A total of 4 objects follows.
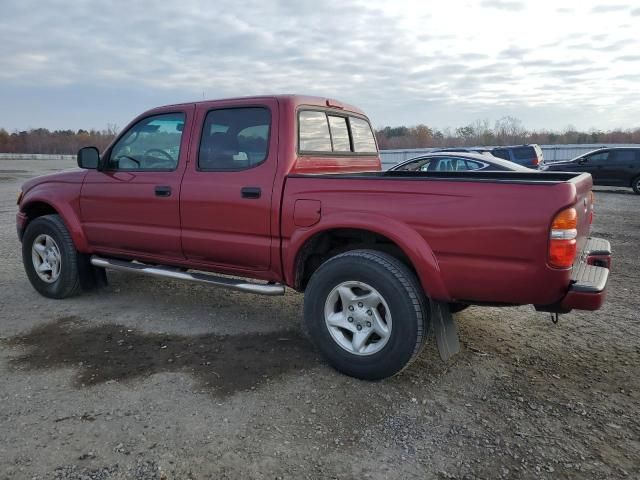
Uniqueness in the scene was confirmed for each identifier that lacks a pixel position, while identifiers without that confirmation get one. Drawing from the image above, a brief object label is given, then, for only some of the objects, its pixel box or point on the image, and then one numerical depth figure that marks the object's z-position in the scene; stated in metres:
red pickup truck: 2.99
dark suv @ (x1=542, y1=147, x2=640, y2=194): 17.28
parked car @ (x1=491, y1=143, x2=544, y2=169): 17.79
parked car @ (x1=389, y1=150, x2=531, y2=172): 11.80
